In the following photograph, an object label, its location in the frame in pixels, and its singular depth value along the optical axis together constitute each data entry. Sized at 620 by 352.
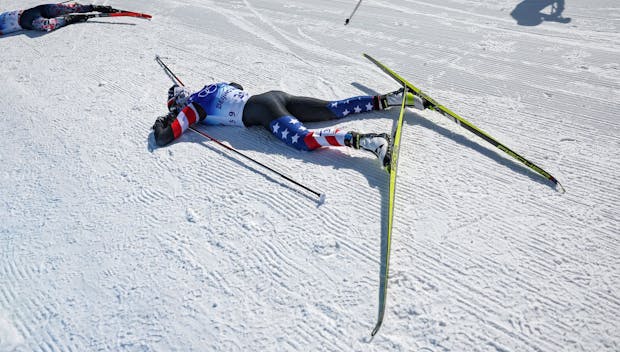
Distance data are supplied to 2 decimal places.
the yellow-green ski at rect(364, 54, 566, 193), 3.16
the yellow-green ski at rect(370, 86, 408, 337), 2.30
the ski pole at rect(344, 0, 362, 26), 6.91
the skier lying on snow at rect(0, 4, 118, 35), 7.82
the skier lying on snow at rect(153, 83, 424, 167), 3.85
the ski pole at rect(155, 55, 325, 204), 3.19
